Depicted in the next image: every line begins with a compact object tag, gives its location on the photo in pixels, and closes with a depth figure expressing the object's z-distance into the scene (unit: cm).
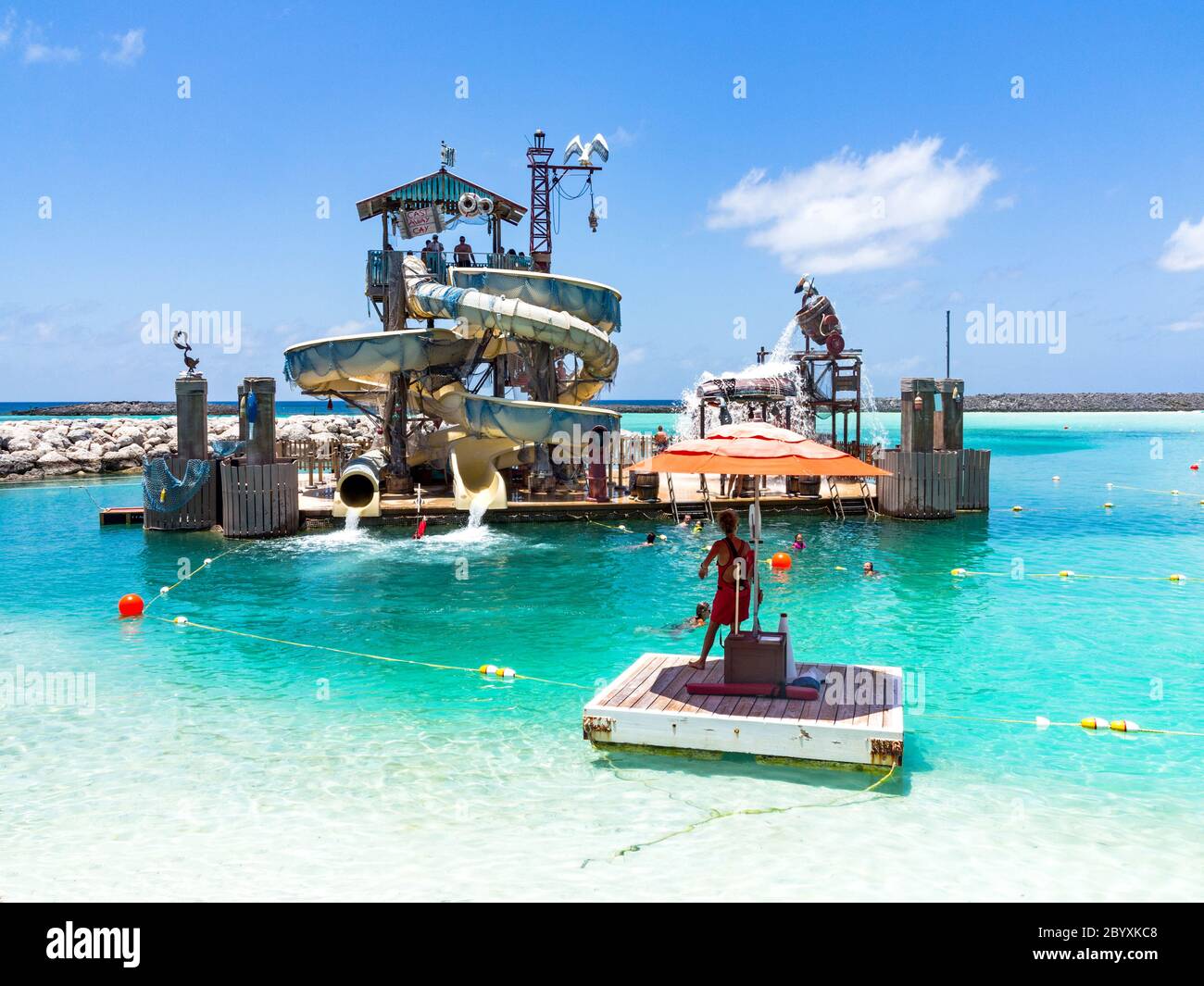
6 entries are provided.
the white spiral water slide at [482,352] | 2484
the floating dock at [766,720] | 845
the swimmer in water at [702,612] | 957
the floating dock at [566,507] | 2519
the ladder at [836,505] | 2691
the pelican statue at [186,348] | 2502
